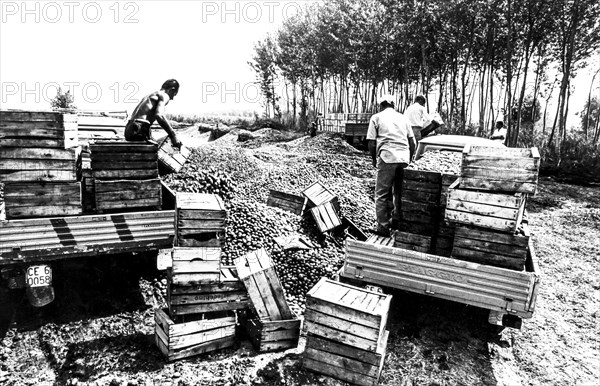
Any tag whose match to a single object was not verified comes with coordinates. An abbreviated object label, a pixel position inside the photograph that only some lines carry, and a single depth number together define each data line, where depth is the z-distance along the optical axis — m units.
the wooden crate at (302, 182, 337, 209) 7.07
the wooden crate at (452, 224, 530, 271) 4.43
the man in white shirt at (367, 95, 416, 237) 6.07
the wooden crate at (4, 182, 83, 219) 4.56
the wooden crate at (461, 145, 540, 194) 4.34
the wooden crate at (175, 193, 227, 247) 4.59
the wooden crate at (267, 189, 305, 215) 7.38
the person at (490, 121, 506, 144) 11.52
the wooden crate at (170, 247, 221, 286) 4.42
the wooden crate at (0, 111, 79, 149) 4.59
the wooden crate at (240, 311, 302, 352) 4.55
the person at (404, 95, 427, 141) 9.30
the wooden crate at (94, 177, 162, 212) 5.00
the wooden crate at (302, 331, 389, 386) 4.02
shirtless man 6.31
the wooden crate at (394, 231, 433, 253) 5.03
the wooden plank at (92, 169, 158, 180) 5.04
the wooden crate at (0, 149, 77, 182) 4.58
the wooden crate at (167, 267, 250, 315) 4.43
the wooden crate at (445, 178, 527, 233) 4.41
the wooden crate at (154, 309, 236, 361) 4.31
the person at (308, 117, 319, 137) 23.92
